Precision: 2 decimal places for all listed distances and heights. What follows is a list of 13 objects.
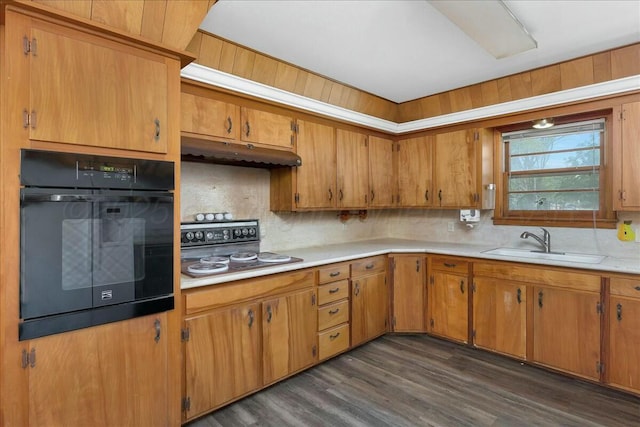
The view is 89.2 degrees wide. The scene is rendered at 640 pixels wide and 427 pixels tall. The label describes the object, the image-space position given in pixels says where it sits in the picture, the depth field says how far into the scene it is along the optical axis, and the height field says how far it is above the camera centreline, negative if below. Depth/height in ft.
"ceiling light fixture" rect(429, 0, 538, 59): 6.21 +3.90
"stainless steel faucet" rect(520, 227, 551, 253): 10.16 -0.94
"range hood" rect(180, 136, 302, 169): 7.26 +1.43
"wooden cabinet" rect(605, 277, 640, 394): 7.54 -2.97
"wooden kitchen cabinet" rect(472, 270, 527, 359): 9.20 -3.00
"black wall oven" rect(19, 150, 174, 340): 4.73 -0.44
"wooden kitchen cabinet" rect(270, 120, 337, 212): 9.86 +1.10
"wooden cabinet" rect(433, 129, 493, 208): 11.18 +1.54
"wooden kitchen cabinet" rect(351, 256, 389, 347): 10.00 -2.87
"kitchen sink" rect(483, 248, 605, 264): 9.33 -1.40
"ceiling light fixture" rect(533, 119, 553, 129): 10.29 +2.77
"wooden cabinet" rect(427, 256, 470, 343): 10.31 -2.87
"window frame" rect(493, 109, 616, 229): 9.39 +0.21
